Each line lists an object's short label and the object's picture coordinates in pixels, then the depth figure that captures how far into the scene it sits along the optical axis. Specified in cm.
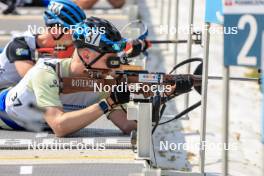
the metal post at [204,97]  1149
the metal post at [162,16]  2634
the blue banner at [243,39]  892
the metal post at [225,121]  938
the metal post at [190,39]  1600
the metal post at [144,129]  1145
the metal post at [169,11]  2296
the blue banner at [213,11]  1171
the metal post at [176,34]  1943
